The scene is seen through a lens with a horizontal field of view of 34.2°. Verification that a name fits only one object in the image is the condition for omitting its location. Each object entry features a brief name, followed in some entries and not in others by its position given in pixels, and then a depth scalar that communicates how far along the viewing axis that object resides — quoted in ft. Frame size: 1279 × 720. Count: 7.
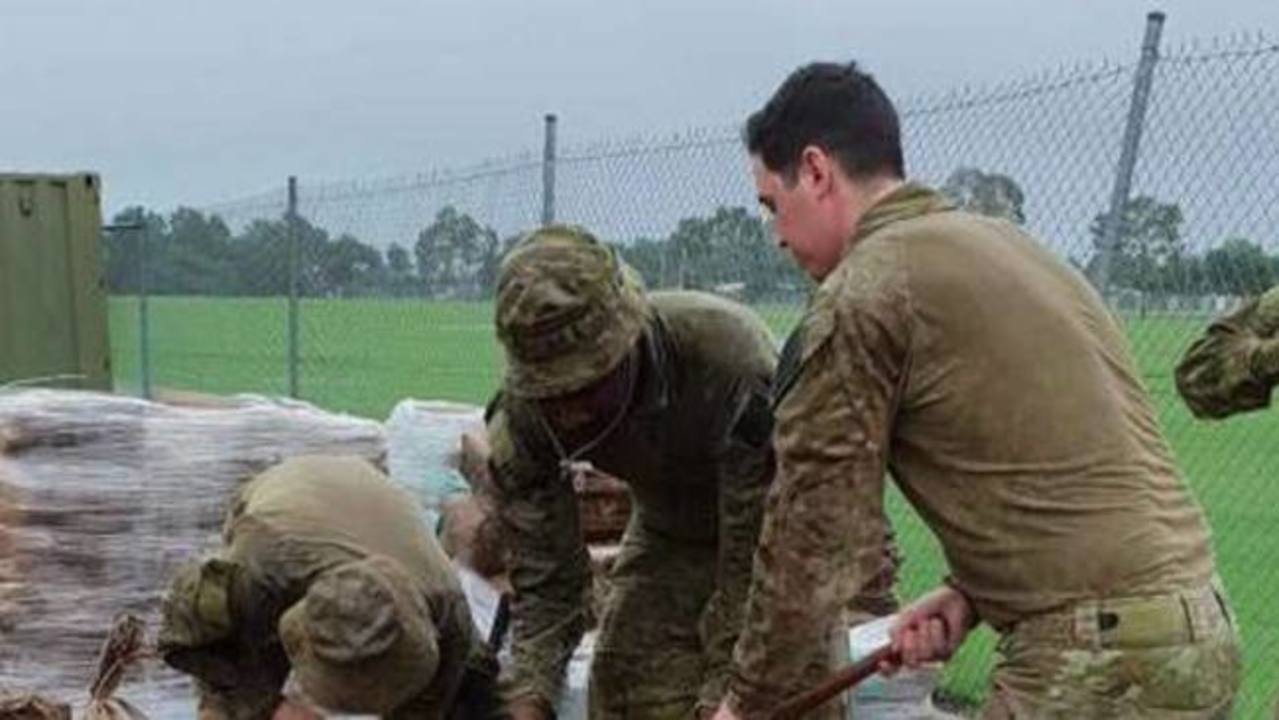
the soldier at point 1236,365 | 10.91
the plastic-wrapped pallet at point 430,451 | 18.93
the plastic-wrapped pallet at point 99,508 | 15.53
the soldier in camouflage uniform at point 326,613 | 10.78
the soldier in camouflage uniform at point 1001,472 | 8.41
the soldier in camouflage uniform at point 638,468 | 11.05
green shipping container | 21.94
